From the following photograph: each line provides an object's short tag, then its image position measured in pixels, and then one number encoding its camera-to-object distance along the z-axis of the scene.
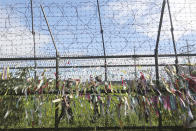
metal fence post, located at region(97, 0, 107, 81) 4.02
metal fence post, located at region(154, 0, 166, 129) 3.30
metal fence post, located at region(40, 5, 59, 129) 3.06
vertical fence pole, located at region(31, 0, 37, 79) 3.31
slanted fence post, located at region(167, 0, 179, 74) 3.67
